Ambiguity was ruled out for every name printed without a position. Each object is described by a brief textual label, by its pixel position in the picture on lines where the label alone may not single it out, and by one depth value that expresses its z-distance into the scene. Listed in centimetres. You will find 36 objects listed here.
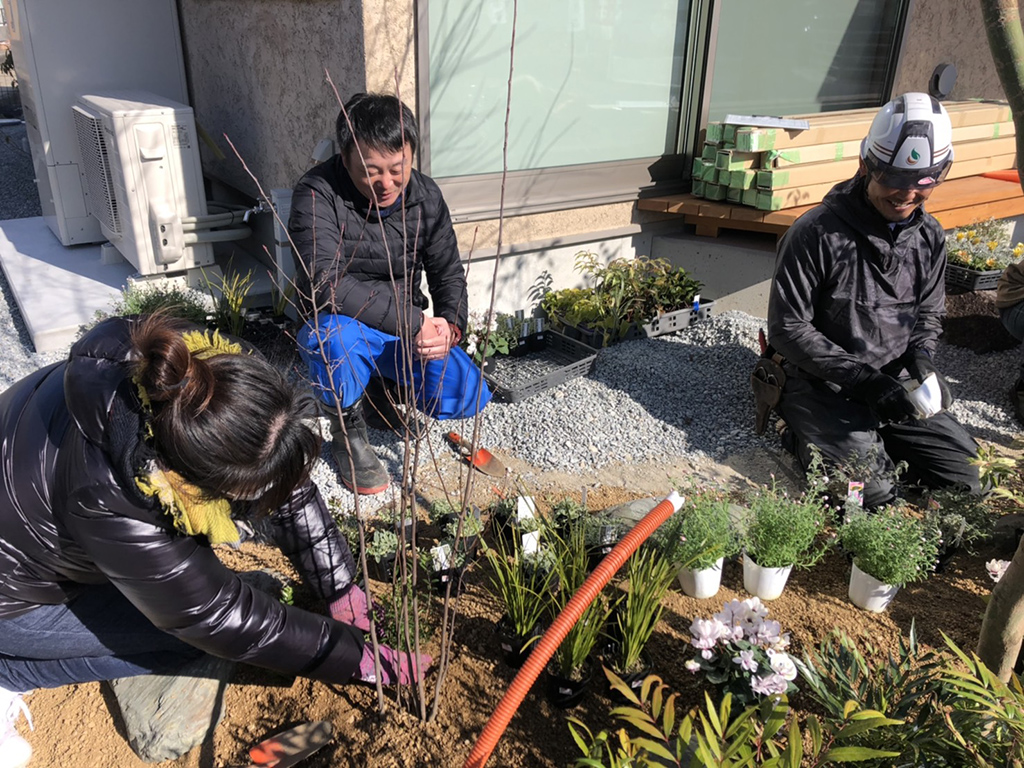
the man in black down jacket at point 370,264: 304
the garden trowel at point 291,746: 195
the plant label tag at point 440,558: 246
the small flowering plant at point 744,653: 192
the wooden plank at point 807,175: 467
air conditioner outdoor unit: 441
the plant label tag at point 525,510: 264
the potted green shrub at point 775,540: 246
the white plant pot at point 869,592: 246
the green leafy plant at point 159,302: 418
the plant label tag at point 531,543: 249
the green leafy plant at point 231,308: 425
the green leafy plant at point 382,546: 254
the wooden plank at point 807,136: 463
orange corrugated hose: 150
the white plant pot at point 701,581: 250
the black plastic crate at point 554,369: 406
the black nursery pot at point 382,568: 258
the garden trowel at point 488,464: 345
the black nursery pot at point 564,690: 207
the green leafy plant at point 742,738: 144
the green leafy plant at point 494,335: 441
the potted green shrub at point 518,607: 218
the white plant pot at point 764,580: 250
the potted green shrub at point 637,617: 208
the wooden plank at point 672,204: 509
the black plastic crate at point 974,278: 504
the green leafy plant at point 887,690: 167
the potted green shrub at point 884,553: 241
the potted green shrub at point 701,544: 239
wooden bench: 480
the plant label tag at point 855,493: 271
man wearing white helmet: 321
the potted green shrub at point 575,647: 204
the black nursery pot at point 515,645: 218
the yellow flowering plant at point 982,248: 515
